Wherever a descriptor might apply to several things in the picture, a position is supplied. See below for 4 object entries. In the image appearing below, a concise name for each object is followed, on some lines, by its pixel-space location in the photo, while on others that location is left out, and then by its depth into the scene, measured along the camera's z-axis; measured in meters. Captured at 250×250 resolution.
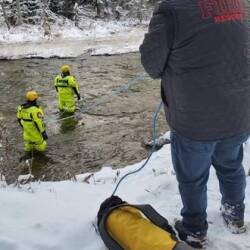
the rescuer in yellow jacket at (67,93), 7.71
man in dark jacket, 1.90
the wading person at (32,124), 5.98
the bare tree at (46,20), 16.20
